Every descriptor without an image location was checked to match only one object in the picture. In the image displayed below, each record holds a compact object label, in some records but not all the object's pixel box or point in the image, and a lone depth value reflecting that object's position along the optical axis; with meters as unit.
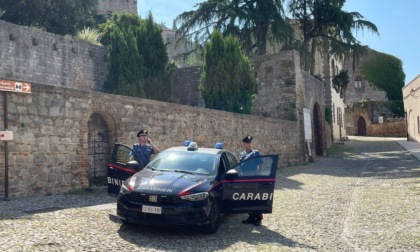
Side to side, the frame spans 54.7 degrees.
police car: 5.97
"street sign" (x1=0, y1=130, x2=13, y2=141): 8.48
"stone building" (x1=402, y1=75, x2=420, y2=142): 31.08
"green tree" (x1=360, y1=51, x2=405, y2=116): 53.06
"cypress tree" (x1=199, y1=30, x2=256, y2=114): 21.12
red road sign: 8.53
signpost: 8.49
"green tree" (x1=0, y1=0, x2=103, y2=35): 28.17
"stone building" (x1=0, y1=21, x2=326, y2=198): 9.22
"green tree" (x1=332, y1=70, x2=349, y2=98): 34.34
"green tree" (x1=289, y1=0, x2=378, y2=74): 28.30
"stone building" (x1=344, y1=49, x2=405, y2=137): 46.97
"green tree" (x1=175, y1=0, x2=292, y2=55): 26.86
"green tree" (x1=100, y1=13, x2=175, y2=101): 20.92
